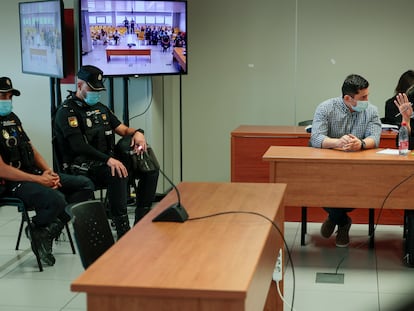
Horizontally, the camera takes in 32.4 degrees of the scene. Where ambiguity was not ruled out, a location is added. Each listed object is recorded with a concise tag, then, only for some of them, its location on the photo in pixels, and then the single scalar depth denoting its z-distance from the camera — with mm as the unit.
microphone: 2926
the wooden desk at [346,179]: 4727
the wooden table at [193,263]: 2102
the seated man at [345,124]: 5145
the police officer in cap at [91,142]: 5125
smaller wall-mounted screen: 5457
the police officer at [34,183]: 4707
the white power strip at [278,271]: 3639
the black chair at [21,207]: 4695
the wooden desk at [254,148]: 6062
